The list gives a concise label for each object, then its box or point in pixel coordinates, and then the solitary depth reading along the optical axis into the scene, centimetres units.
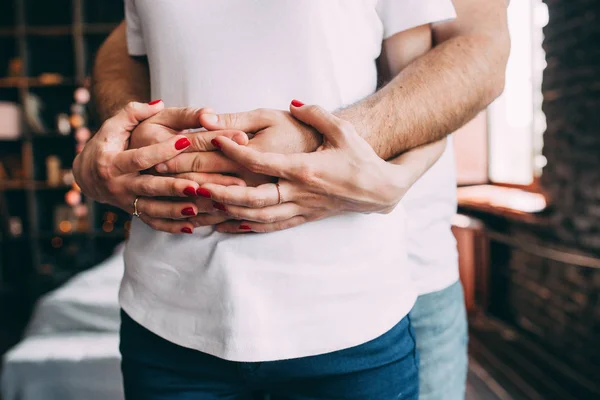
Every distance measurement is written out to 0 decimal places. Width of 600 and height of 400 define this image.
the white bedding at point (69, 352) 180
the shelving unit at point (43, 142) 434
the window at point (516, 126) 344
